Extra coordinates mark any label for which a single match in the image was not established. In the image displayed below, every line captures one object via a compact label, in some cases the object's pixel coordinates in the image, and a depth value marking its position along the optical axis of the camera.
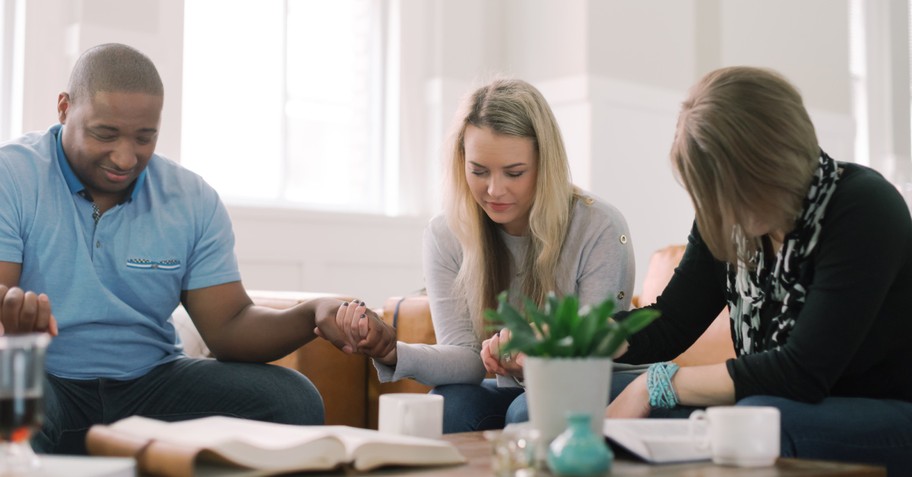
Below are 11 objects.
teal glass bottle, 2.76
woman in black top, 3.16
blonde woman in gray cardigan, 3.82
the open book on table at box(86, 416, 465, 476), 2.79
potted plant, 2.86
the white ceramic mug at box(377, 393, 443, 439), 3.09
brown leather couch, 4.16
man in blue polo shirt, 3.65
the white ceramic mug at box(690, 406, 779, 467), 2.89
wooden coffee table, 2.85
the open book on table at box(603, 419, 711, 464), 2.93
